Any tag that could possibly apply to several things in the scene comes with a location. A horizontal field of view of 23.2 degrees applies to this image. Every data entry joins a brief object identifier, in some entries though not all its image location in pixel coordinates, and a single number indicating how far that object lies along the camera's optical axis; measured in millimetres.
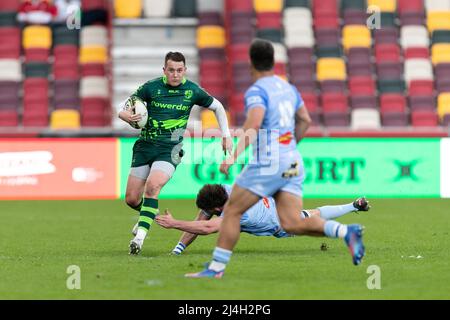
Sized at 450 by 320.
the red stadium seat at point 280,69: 27531
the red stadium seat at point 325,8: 28953
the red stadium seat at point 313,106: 26812
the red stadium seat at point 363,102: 27312
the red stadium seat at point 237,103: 26672
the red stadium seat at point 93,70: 28438
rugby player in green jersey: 12195
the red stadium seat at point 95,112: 27500
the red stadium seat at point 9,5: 29453
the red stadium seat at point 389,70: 28016
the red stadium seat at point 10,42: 28703
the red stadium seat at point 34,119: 27491
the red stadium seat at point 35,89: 28000
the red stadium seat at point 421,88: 27547
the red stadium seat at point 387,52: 28234
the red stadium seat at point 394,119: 26922
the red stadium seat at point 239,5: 28453
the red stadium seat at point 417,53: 28484
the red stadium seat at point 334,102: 27188
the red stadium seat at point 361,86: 27578
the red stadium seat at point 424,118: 26797
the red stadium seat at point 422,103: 27125
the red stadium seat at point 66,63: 28500
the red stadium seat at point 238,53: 27459
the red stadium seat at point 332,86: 27625
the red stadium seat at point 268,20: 28547
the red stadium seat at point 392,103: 27203
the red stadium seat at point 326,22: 28719
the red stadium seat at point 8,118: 27312
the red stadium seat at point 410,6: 29156
